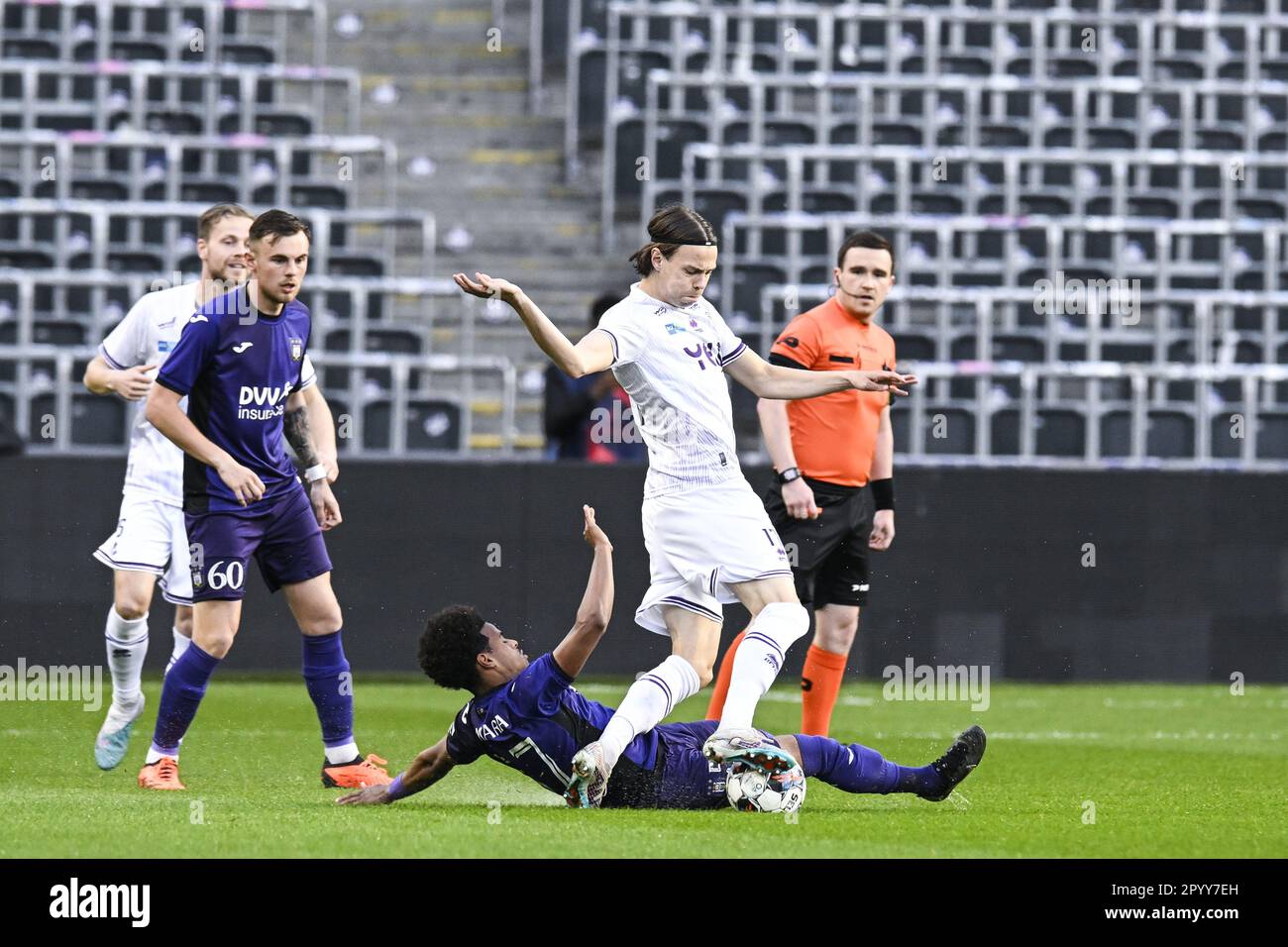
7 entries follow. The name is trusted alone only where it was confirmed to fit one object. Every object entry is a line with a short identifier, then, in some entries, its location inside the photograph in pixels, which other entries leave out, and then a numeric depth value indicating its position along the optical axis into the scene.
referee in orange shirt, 15.05
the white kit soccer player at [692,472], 12.39
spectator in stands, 23.59
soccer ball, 11.50
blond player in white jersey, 15.05
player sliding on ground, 11.53
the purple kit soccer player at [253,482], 13.15
